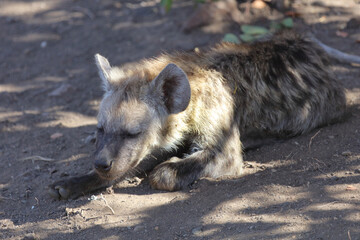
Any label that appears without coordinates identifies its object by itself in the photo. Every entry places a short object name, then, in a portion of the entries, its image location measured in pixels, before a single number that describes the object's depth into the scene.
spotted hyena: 5.66
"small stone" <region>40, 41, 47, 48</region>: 10.47
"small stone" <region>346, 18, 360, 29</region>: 9.41
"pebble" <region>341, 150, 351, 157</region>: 6.07
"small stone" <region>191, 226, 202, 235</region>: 4.73
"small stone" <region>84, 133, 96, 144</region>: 7.32
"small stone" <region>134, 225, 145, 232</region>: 4.96
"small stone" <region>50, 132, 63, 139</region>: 7.72
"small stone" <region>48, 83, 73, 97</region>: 9.09
